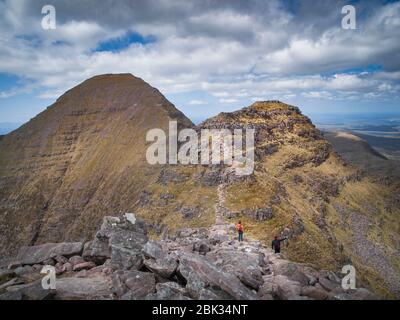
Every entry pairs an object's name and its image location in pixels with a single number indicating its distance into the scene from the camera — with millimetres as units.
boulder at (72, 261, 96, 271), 29117
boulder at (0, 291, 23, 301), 22695
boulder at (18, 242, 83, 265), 31359
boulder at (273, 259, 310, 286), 26766
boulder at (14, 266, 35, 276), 28953
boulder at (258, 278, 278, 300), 24269
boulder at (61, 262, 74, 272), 29291
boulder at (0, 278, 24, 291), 25939
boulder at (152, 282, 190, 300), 22453
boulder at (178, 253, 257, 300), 23047
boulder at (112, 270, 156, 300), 23234
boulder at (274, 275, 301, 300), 23422
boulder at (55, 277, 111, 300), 23616
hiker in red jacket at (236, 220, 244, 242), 44750
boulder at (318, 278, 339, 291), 25675
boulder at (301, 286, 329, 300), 23547
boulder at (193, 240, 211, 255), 34031
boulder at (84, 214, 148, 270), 27266
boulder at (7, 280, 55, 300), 22766
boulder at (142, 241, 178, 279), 25469
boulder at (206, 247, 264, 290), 25500
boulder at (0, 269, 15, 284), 28031
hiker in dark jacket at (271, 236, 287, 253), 37500
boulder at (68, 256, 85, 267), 30234
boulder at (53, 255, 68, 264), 30689
